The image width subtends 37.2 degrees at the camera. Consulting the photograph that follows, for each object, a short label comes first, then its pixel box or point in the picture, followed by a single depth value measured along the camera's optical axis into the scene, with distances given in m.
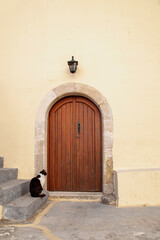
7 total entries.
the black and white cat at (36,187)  4.21
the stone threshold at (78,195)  4.87
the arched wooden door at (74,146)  5.19
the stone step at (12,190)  3.73
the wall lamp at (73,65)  4.96
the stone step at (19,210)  3.62
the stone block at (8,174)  4.41
